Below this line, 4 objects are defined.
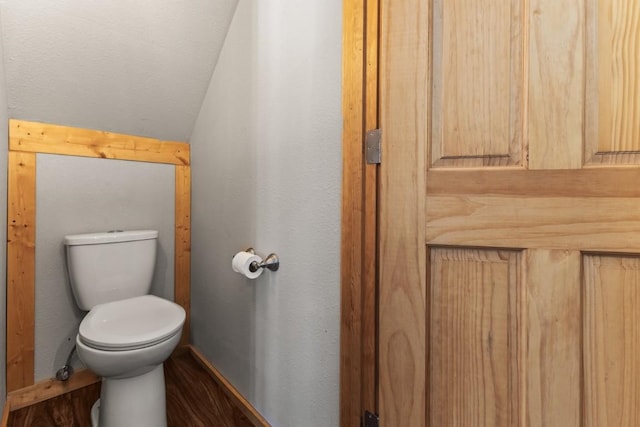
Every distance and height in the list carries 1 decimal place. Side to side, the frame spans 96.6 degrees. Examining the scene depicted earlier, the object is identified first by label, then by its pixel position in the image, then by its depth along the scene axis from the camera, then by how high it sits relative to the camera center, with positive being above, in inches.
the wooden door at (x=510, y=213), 20.4 -0.1
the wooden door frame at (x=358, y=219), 29.6 -0.9
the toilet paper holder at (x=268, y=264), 43.4 -8.1
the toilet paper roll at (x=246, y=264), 43.3 -8.1
